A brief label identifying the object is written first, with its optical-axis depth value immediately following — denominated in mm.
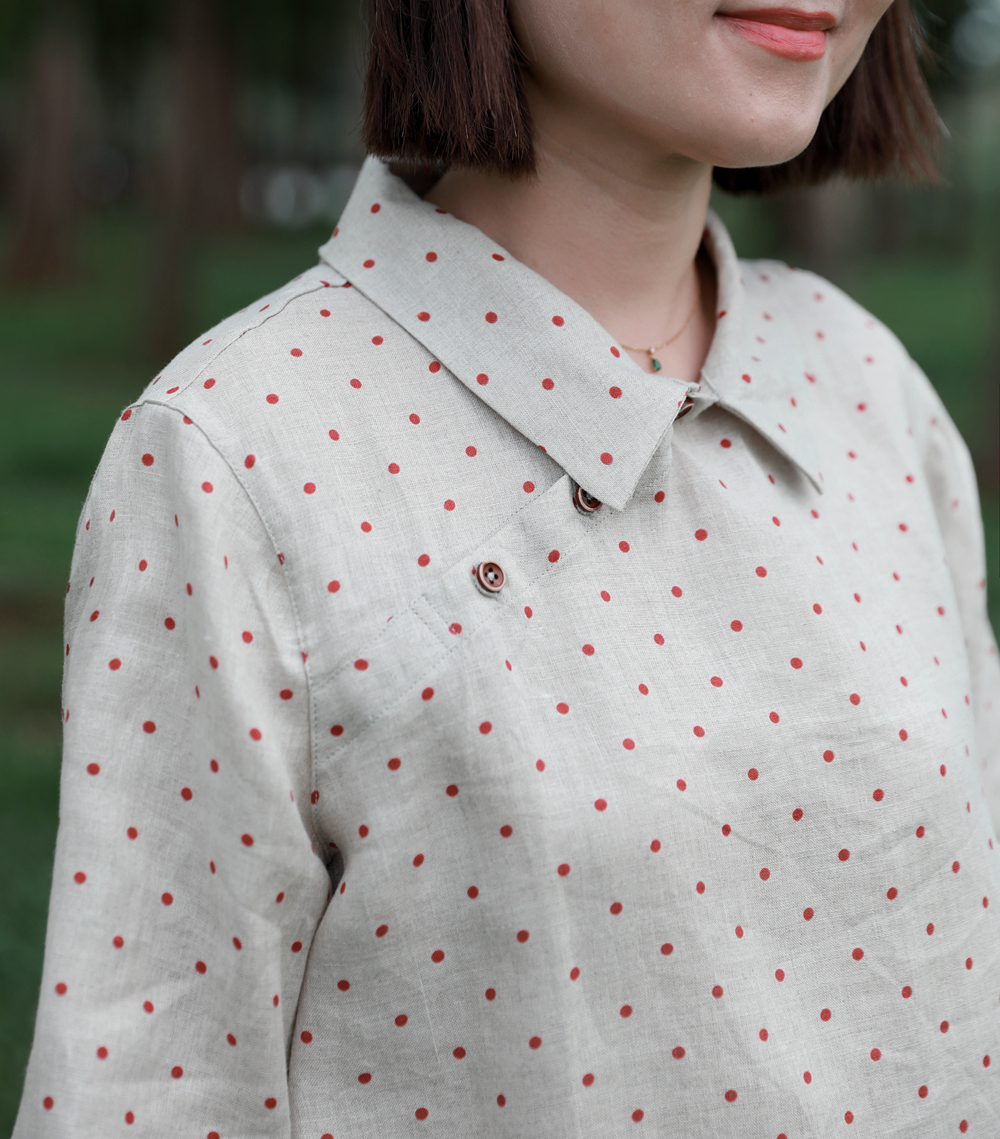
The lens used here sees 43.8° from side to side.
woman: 986
